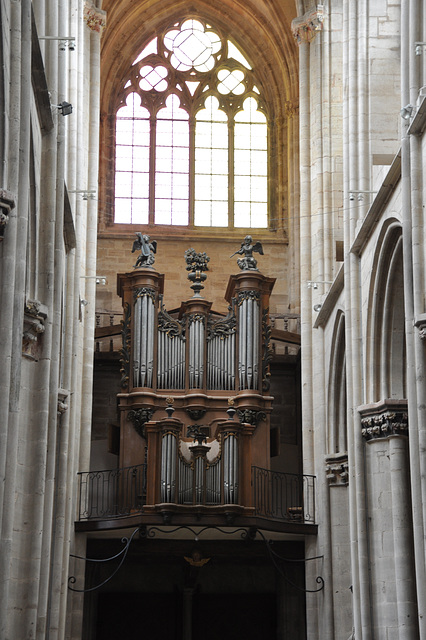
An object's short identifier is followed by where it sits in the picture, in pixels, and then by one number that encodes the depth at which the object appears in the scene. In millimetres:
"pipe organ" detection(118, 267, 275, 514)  23266
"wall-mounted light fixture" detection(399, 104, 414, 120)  15117
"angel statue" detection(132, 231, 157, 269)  24578
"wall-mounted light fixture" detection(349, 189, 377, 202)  19548
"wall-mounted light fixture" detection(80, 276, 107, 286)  22806
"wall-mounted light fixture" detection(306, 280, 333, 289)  23250
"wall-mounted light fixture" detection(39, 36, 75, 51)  15268
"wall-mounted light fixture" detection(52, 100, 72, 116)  16094
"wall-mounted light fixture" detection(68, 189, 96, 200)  19330
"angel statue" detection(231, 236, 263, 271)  24812
